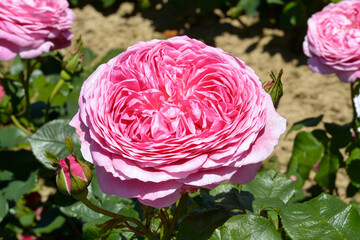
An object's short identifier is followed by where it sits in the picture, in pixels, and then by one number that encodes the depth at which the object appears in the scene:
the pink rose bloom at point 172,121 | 0.26
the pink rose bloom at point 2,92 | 0.51
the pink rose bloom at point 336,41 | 0.49
